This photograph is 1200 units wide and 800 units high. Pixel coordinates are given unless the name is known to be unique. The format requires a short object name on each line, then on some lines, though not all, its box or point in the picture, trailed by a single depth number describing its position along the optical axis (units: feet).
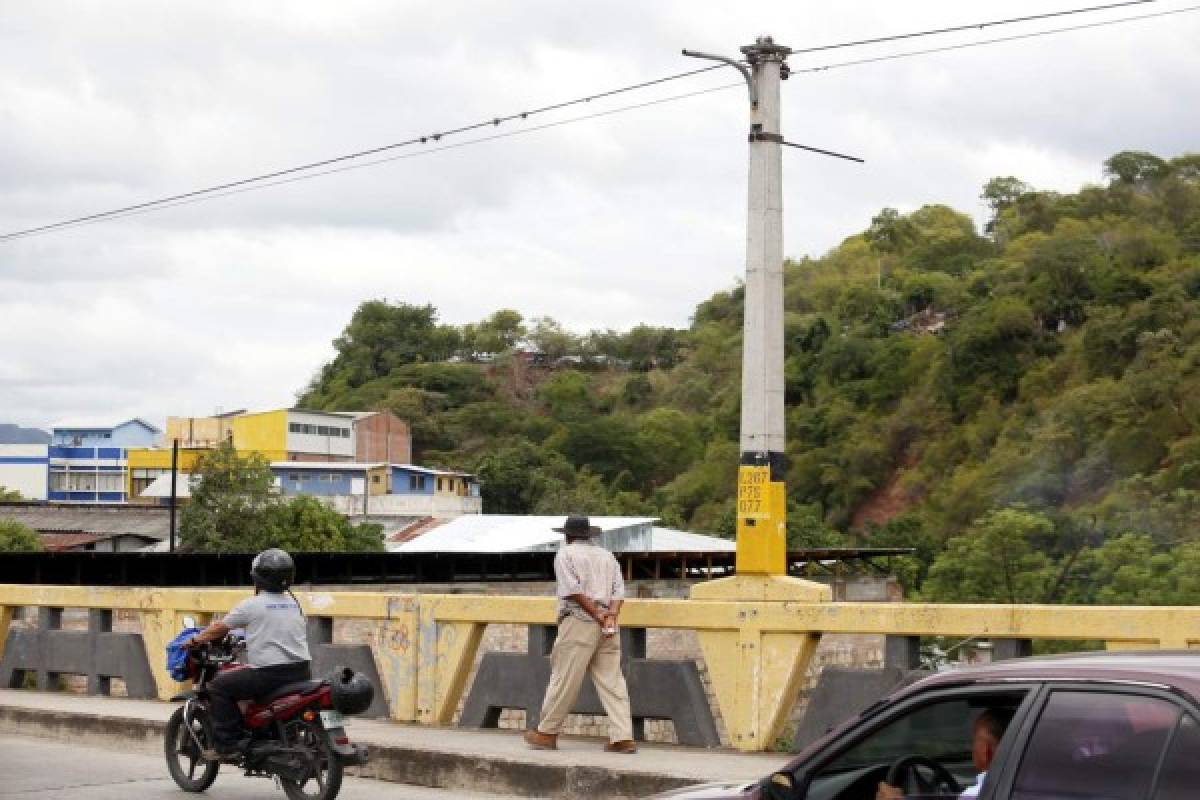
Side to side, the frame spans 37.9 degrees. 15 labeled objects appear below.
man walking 39.55
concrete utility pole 42.47
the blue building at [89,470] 414.41
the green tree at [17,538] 196.81
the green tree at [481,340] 640.17
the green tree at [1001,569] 189.37
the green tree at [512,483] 367.86
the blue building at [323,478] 341.82
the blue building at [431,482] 360.48
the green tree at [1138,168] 457.68
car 15.58
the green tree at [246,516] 219.61
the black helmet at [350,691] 33.88
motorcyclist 35.76
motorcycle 34.19
